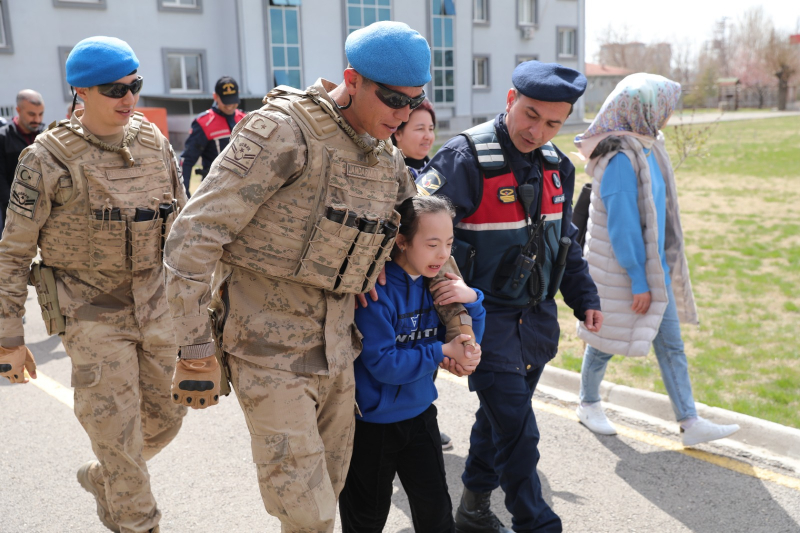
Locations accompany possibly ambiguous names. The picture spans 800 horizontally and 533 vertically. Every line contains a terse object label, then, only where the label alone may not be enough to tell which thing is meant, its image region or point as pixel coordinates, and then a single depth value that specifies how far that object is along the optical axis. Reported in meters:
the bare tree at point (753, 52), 76.78
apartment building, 22.81
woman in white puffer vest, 4.16
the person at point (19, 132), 6.63
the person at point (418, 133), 4.39
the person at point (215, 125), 7.31
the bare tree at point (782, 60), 67.29
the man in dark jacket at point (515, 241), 3.07
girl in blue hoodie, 2.64
